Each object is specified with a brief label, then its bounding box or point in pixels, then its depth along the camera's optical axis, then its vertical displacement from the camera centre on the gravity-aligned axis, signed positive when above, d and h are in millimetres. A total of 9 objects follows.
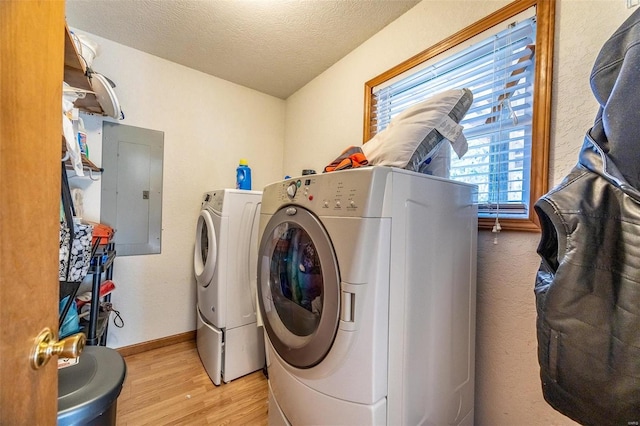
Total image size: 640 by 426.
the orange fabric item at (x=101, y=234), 1362 -158
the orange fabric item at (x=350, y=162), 1103 +216
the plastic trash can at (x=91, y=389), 743 -571
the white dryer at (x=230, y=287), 1700 -532
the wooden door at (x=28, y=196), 385 +12
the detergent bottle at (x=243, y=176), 2295 +294
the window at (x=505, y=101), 1004 +491
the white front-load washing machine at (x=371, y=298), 744 -289
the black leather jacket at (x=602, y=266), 552 -109
